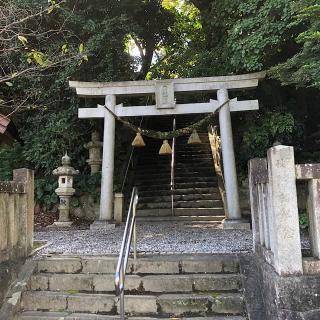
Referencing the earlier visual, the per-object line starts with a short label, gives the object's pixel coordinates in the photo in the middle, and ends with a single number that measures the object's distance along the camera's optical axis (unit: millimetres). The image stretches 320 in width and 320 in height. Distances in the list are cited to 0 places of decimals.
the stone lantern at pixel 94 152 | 10828
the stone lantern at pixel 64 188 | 9828
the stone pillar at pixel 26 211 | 5301
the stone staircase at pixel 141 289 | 4312
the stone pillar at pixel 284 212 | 3520
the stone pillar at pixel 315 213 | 3668
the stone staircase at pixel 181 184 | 9797
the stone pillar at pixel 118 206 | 9711
